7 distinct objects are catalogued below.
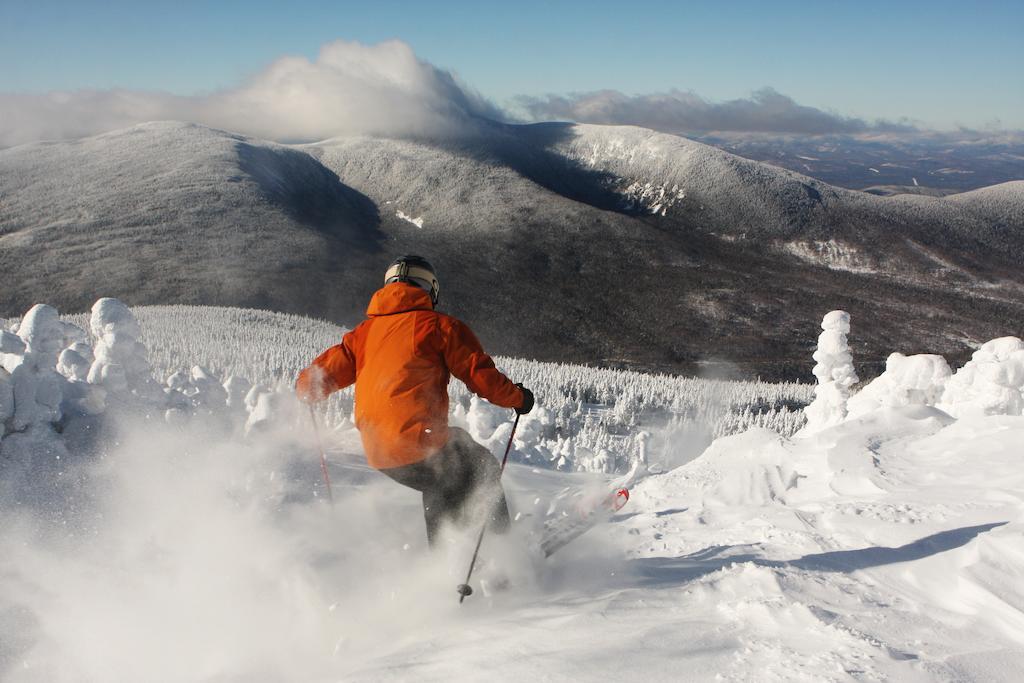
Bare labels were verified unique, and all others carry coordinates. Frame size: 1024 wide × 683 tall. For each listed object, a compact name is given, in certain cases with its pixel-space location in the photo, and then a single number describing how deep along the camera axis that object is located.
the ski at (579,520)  5.43
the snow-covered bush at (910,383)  14.92
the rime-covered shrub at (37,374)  7.95
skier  4.86
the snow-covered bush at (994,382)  12.38
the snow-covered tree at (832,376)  17.95
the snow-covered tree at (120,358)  9.04
